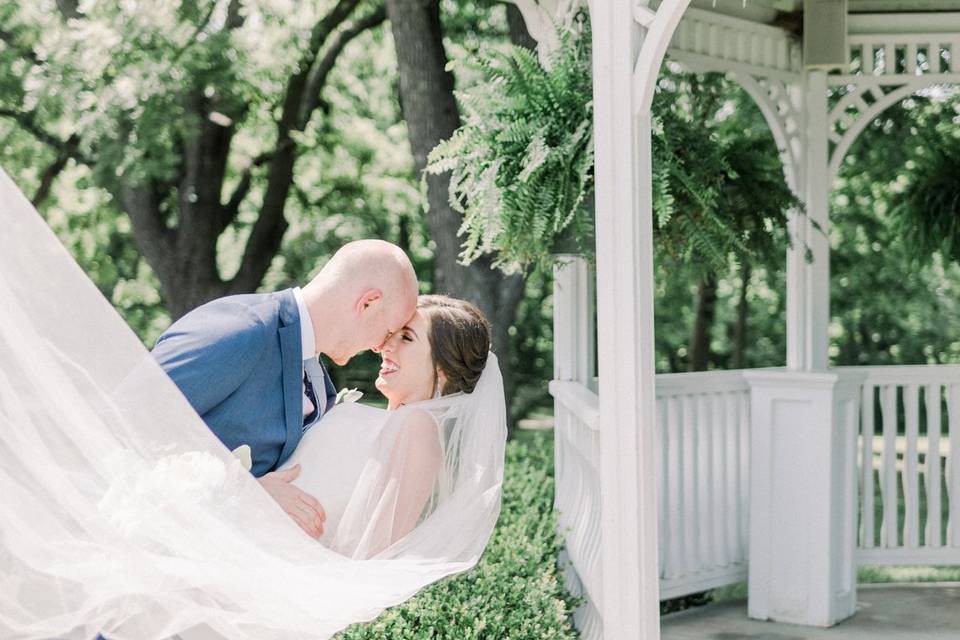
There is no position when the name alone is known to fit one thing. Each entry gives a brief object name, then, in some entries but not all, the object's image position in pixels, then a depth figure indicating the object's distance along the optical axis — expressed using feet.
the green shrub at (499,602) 13.74
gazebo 17.79
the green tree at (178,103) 28.60
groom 9.01
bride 10.16
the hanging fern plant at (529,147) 14.21
